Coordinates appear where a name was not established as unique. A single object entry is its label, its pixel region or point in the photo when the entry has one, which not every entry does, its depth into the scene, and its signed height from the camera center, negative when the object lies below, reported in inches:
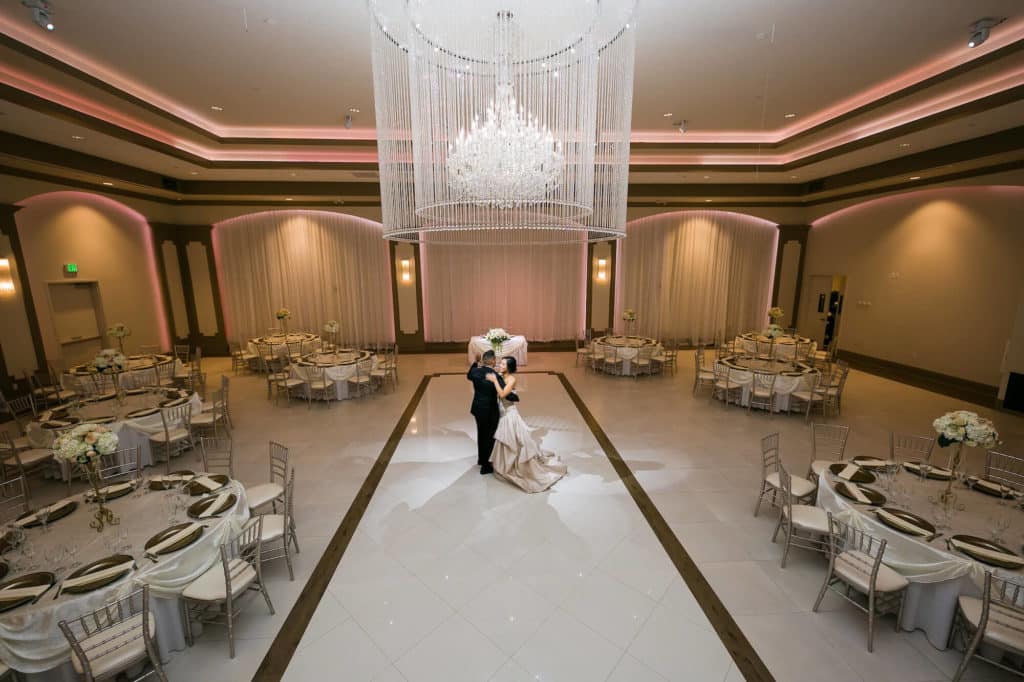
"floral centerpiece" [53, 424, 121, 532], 115.7 -45.0
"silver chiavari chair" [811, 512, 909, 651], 111.3 -80.7
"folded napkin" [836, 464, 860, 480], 145.8 -67.3
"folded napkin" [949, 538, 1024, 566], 106.7 -70.4
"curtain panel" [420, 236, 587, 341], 448.8 -8.6
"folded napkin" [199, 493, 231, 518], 126.0 -67.5
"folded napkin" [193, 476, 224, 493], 140.3 -67.0
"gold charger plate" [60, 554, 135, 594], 97.2 -69.0
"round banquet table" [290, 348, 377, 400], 303.3 -60.5
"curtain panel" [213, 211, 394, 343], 436.5 +11.1
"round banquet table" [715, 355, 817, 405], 271.9 -61.8
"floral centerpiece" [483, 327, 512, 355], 299.0 -40.3
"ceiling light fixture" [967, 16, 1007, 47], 159.9 +94.7
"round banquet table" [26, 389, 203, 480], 197.2 -65.0
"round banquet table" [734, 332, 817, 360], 361.7 -56.8
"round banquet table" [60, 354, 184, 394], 264.1 -58.0
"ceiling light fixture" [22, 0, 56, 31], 143.7 +94.2
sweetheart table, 363.3 -58.2
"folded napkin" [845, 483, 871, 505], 132.5 -68.5
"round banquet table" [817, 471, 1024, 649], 109.0 -74.6
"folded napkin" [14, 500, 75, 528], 122.4 -67.8
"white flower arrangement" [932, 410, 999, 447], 126.0 -45.6
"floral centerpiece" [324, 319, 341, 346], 336.8 -35.2
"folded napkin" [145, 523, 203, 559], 109.3 -68.6
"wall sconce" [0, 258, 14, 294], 268.1 +4.0
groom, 197.2 -59.6
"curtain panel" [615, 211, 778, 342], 465.1 +7.7
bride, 191.0 -77.6
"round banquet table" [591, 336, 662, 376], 362.9 -56.2
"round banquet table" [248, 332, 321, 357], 374.3 -53.0
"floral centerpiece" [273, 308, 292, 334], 377.4 -27.3
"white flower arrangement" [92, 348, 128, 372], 225.6 -41.0
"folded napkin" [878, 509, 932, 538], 116.7 -69.2
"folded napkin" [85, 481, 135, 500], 134.6 -66.2
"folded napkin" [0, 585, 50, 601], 94.7 -69.5
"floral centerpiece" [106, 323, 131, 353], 276.5 -30.6
